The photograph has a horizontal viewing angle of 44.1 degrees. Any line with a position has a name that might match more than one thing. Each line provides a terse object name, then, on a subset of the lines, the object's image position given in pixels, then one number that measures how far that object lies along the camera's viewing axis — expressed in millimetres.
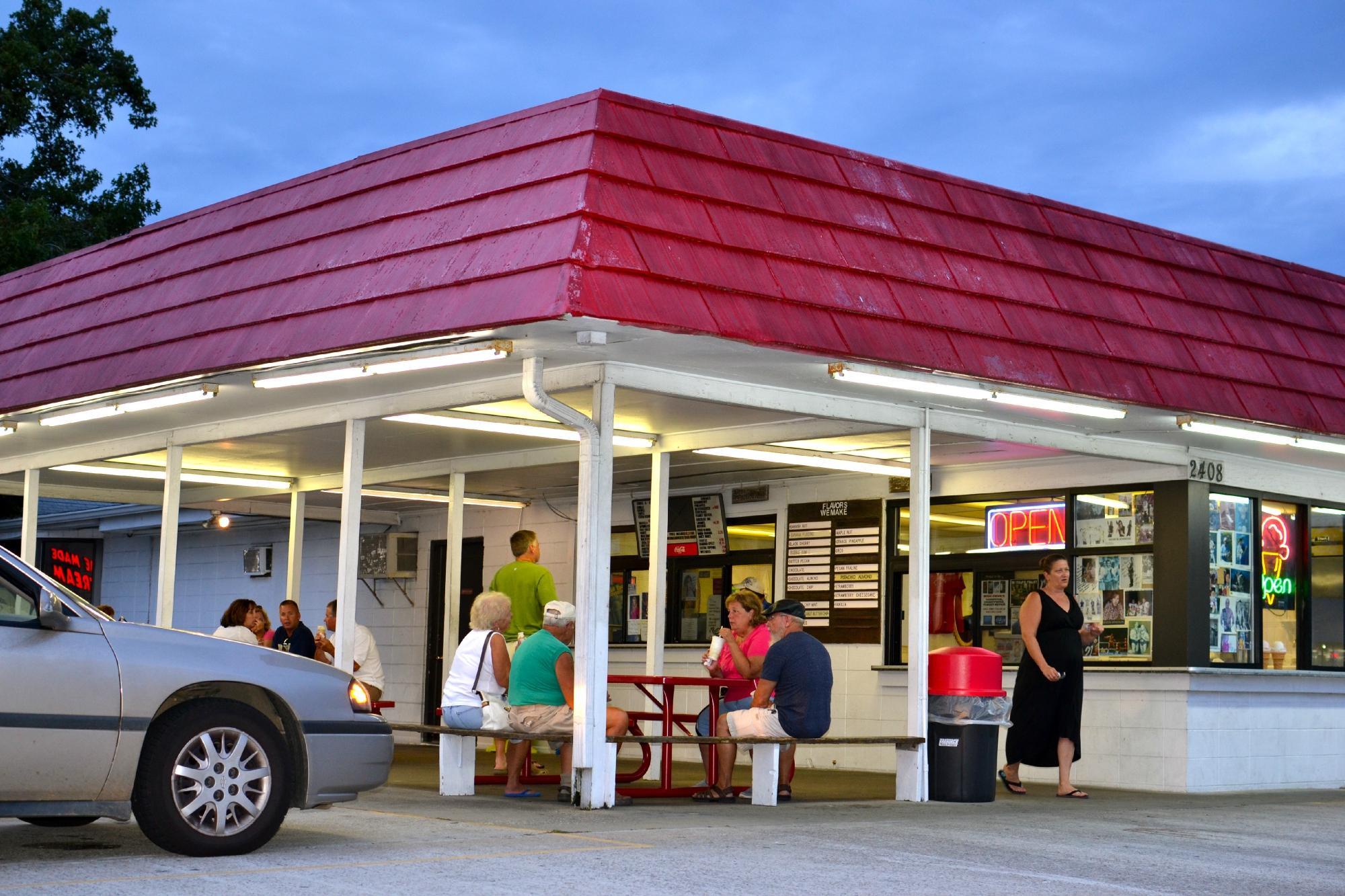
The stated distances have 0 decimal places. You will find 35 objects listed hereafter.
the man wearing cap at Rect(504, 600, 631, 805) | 10125
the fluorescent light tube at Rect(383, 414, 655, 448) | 11625
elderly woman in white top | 10500
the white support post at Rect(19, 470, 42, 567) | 14547
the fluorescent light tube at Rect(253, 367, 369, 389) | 9922
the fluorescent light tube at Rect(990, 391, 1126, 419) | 10641
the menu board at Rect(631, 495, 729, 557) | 16172
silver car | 6773
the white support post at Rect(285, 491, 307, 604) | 15305
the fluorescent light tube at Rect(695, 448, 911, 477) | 12873
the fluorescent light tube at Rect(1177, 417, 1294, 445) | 11734
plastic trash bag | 11109
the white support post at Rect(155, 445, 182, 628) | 12891
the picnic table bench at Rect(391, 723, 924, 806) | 10523
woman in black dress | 11836
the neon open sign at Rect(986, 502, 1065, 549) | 13859
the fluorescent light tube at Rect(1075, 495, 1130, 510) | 13559
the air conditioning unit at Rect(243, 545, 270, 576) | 20391
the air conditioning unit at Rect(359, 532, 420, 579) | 18609
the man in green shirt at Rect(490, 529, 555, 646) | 12039
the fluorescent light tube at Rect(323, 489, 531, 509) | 15660
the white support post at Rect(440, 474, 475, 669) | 13906
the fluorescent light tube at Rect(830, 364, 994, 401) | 9695
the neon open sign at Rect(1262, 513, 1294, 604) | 14047
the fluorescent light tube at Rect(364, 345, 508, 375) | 9125
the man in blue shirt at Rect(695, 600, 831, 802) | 10453
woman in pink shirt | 11289
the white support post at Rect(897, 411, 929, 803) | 10961
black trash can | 11070
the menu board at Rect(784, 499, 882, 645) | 14820
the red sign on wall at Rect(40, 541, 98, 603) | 23234
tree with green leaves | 29422
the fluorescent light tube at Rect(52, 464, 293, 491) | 15312
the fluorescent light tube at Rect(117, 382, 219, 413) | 10945
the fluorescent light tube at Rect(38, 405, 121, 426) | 12062
